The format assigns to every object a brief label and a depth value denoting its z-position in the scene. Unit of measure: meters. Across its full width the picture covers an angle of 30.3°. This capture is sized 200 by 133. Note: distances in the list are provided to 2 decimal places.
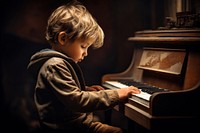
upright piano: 2.20
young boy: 2.27
